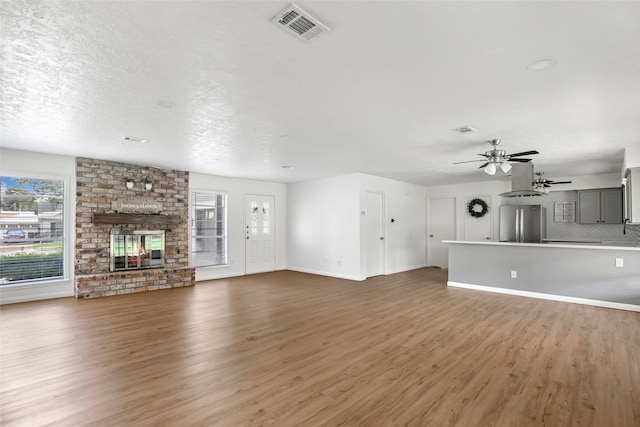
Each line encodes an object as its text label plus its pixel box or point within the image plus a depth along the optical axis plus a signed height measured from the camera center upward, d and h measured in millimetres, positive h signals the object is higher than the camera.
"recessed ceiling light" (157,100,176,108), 3260 +1169
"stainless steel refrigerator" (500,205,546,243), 8062 -197
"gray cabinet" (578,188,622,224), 7230 +200
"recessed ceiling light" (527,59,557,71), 2418 +1149
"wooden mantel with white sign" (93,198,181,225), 6172 +93
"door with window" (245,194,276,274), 8570 -454
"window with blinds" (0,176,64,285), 5484 -164
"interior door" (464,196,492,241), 8914 -286
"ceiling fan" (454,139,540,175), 4820 +854
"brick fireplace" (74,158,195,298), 6008 -31
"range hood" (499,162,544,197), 5871 +657
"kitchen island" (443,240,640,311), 5109 -992
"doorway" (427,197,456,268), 9648 -335
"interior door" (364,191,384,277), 7902 -380
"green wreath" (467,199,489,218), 8896 +220
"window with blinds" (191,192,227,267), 7703 -270
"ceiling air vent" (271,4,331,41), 1872 +1180
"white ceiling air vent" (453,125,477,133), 4023 +1099
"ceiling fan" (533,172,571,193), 6736 +675
